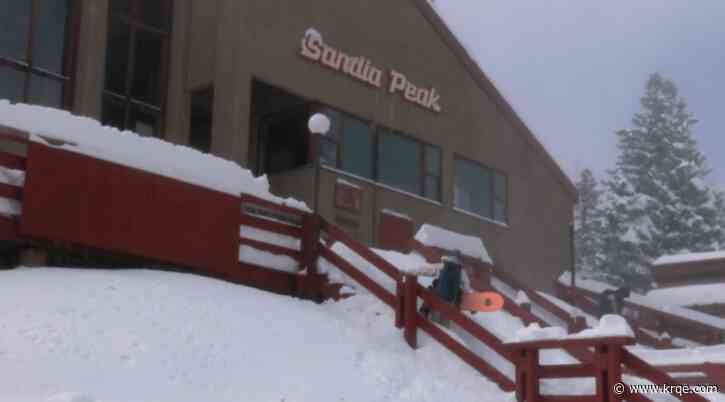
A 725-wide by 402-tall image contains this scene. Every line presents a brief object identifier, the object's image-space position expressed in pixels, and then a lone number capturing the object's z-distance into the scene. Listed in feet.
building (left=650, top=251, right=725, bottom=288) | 87.56
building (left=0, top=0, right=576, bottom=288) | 69.67
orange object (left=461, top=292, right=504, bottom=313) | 46.23
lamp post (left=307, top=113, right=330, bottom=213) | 54.19
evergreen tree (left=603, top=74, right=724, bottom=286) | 157.38
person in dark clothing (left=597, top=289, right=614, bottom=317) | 71.31
